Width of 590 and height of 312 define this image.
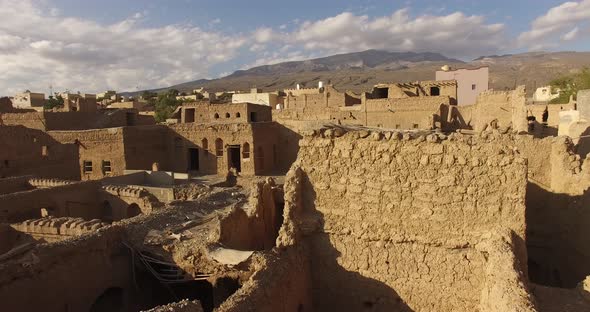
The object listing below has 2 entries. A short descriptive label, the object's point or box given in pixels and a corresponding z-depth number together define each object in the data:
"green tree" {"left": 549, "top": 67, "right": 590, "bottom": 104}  28.70
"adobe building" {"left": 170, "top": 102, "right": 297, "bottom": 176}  21.86
